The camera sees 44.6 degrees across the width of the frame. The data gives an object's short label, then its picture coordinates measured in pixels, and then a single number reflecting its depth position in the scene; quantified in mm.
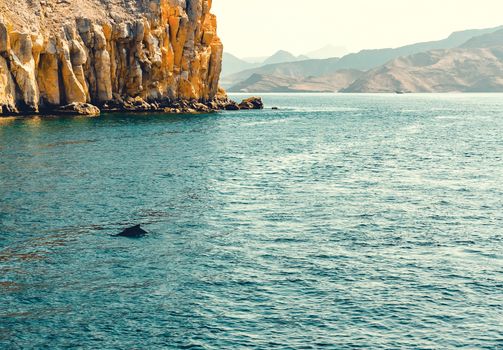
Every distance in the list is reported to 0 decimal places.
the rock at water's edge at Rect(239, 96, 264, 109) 194862
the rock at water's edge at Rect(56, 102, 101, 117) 133750
